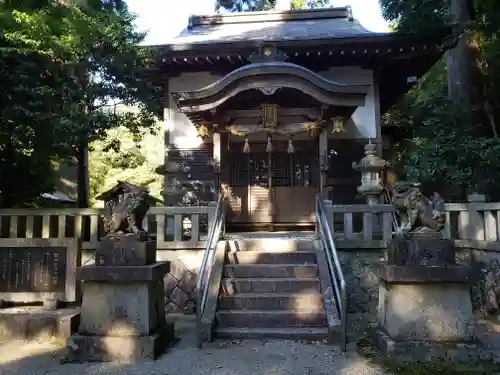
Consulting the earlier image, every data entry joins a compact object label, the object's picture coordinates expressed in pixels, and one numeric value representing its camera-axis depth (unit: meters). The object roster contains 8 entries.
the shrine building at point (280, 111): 9.48
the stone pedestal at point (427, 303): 5.06
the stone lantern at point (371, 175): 9.09
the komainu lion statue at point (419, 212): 5.38
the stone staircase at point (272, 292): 6.25
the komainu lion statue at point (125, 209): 5.74
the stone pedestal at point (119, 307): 5.25
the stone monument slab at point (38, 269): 6.96
